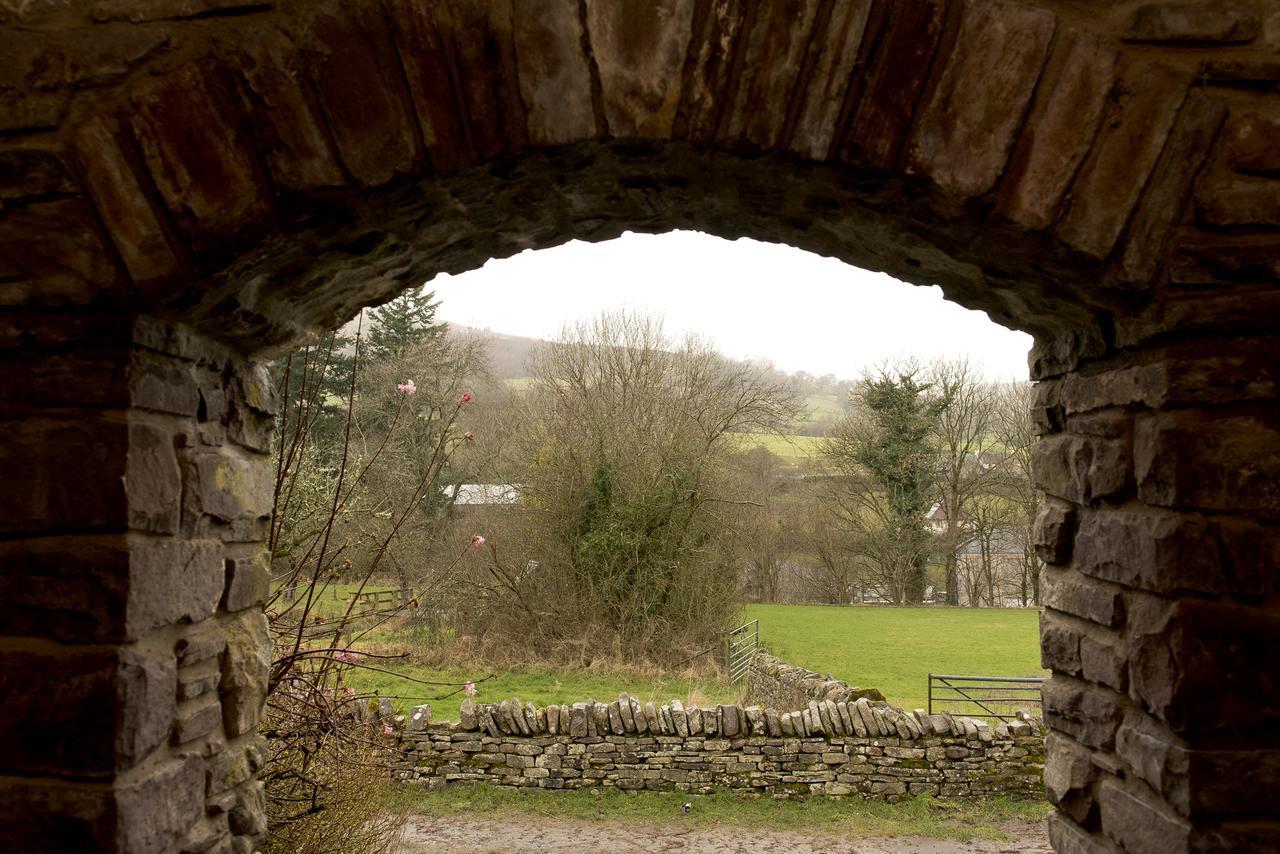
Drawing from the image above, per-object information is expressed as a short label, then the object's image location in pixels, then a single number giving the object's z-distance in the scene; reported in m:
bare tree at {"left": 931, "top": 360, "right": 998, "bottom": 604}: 24.11
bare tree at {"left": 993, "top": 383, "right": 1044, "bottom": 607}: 23.20
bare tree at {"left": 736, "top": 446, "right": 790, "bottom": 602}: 20.32
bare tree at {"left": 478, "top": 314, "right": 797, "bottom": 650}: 13.74
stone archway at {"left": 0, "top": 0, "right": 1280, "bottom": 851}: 1.62
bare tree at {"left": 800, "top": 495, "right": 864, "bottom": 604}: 24.03
